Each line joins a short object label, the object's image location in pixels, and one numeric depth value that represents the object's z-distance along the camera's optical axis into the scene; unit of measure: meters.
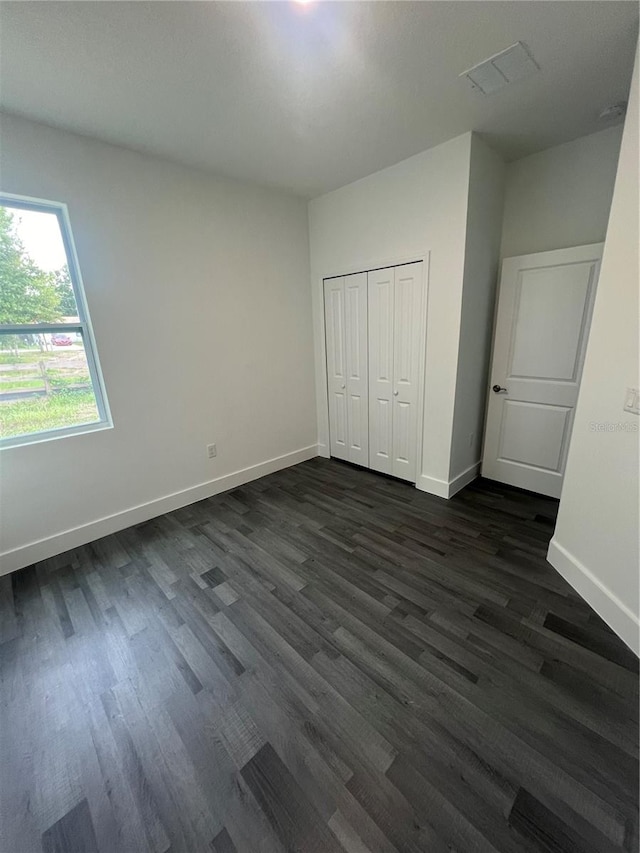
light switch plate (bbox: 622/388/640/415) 1.48
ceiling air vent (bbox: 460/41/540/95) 1.57
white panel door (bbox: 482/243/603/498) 2.49
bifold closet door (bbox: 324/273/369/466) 3.25
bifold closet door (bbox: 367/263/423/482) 2.83
